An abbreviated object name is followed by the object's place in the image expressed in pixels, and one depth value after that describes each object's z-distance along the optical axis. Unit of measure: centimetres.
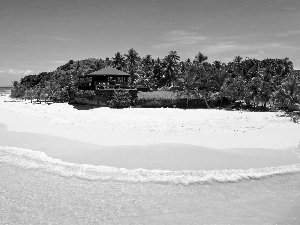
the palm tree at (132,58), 7328
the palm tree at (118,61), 7299
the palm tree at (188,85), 4219
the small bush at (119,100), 3791
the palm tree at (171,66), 6331
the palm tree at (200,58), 6575
